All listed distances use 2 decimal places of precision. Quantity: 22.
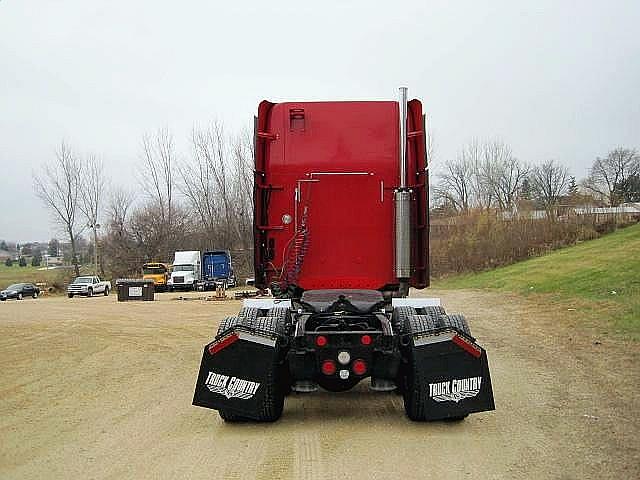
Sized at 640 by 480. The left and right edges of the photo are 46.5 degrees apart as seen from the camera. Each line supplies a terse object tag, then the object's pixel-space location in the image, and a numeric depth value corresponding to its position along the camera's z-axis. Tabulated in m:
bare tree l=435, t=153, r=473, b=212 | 66.62
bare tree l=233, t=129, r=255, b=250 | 57.66
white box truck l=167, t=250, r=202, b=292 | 58.91
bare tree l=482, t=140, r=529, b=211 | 67.19
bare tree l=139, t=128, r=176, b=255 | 75.75
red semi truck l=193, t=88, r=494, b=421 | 9.06
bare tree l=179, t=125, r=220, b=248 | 68.06
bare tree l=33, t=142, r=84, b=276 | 77.65
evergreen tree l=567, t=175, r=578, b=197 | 67.50
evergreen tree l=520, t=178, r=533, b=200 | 69.59
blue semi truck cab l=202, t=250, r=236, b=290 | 57.94
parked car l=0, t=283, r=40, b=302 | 55.75
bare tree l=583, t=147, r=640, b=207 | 73.88
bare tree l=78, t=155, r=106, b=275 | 72.38
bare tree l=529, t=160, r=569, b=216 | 75.01
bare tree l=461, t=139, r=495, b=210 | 65.56
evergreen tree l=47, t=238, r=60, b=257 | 83.22
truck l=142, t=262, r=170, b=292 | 60.00
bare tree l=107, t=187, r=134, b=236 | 77.38
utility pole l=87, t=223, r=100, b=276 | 72.06
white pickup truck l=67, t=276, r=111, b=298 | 54.84
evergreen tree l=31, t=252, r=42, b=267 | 106.19
